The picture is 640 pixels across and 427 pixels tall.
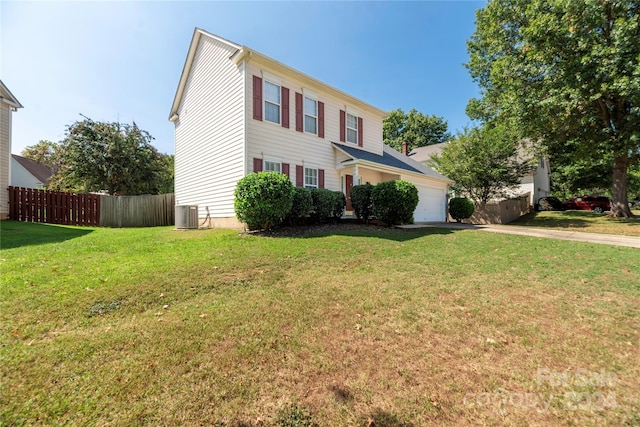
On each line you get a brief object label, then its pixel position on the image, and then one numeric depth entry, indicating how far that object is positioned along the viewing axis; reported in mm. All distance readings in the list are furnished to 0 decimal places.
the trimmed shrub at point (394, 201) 9828
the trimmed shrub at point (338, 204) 10144
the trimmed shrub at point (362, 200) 10539
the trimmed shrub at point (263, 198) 7694
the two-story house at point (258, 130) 9656
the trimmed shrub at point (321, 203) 9648
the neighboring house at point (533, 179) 22250
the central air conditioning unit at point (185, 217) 10289
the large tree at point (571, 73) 10383
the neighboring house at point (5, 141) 10500
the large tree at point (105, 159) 17234
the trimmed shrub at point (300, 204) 8844
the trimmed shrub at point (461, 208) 16081
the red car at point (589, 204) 22509
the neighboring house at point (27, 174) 23797
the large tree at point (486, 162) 16875
